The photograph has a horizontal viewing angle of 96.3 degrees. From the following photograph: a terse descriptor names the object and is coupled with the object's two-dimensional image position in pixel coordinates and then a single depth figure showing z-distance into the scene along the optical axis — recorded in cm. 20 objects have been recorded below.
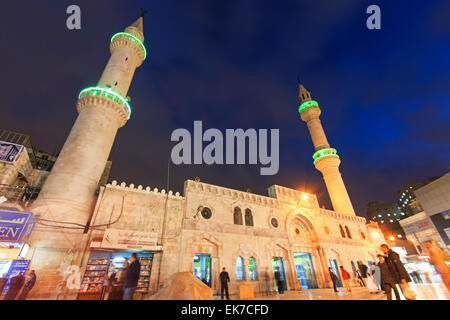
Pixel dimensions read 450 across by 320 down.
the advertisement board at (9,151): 1412
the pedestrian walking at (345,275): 1510
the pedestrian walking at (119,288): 692
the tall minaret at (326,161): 2756
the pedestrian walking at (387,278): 623
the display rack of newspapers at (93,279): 1027
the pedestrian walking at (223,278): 1067
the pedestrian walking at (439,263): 698
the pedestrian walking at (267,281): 1500
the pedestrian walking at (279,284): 1460
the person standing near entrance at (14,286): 826
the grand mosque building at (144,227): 1077
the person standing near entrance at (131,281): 636
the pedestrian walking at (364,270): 1321
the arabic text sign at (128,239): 1116
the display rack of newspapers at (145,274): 1139
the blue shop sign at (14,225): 931
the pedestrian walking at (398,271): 591
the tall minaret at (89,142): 1162
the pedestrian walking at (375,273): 1116
